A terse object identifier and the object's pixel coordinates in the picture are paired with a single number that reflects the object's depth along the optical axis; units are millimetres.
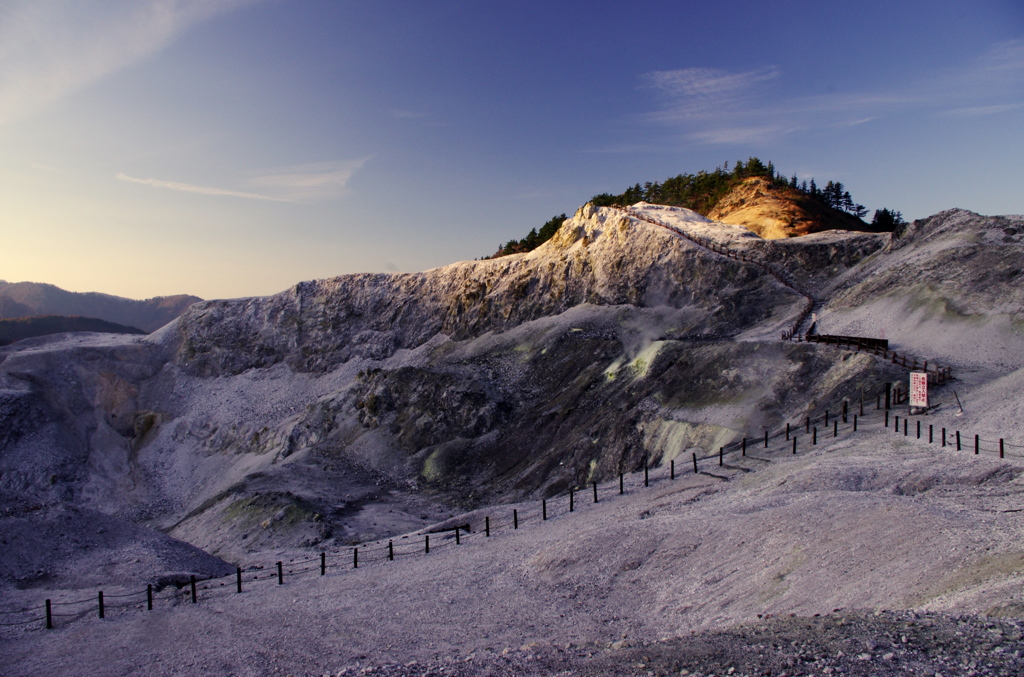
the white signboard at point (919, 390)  25594
